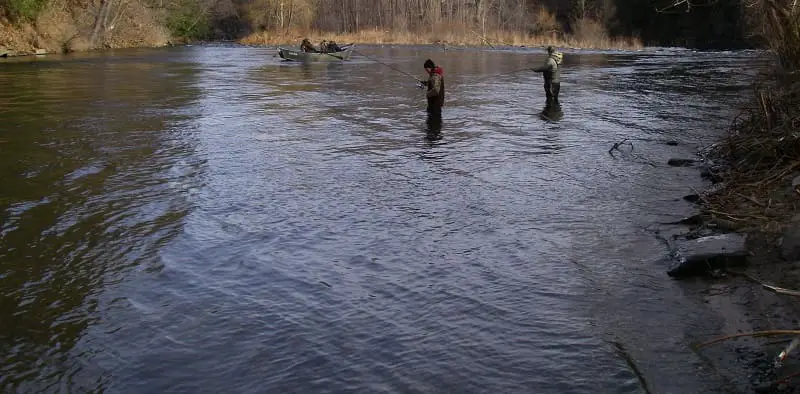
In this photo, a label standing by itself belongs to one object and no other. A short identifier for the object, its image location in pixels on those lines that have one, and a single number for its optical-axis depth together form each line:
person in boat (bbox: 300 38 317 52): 39.56
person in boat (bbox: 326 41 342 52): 40.69
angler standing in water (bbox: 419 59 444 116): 17.19
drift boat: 39.03
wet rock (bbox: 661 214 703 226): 9.16
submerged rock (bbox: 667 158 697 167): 13.09
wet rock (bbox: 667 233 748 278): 7.41
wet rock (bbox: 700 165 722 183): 11.42
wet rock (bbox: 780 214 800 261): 7.19
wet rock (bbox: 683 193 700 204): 10.34
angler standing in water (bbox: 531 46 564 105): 20.23
